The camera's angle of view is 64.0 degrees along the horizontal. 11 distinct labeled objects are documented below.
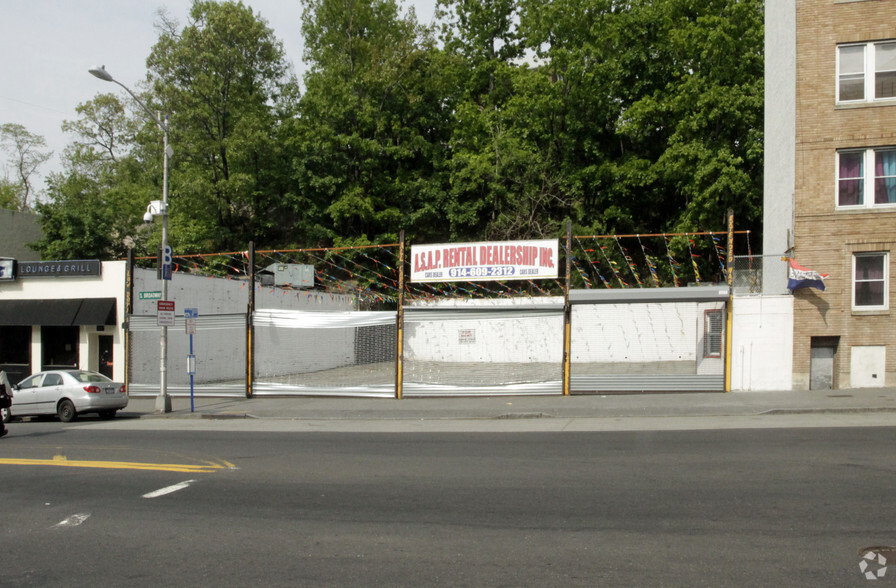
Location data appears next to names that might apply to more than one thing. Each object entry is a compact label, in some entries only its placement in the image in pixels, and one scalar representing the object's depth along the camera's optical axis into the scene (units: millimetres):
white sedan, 19266
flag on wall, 19625
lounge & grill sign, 25781
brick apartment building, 20031
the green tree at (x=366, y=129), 41594
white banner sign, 20609
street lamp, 20312
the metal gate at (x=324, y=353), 21656
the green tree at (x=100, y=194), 39312
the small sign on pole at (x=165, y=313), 20344
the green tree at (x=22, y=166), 61312
